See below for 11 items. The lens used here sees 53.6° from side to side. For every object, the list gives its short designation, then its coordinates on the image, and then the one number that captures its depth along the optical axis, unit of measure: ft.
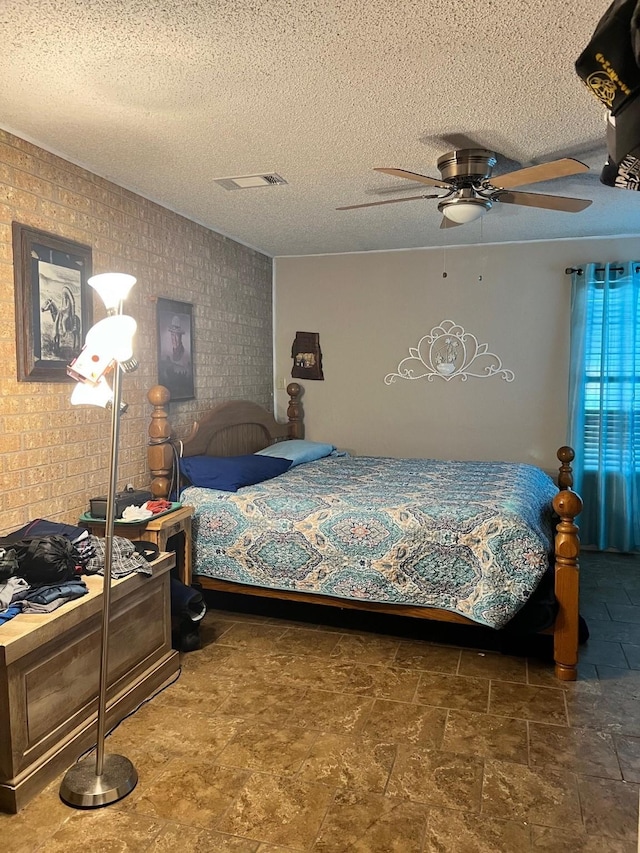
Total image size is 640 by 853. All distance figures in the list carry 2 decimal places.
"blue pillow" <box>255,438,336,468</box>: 14.90
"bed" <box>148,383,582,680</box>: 9.42
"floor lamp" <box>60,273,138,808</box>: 6.59
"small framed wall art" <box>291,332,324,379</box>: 17.97
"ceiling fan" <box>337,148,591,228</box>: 8.85
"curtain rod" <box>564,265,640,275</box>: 15.15
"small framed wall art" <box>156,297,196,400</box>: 12.54
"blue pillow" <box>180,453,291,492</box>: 11.99
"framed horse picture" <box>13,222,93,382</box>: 8.89
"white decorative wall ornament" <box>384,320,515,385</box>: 16.60
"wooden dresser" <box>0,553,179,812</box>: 6.49
